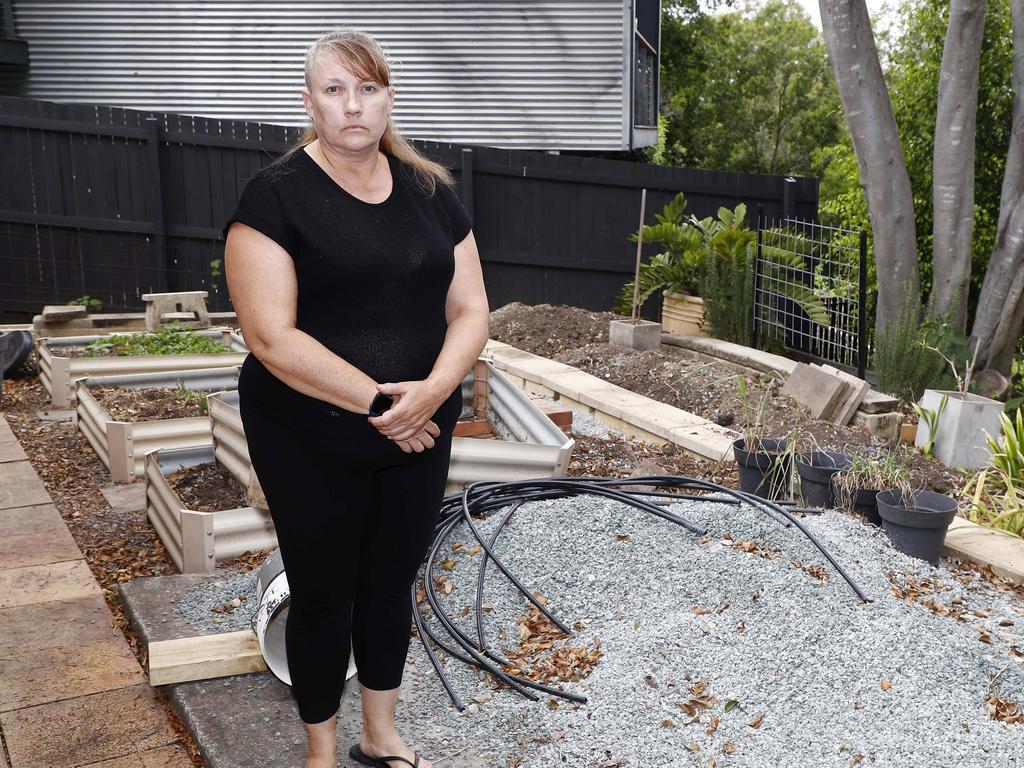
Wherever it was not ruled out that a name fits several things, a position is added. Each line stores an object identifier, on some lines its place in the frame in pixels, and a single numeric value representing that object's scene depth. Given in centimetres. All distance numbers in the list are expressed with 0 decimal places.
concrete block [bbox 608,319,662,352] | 788
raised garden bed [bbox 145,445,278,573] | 371
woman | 209
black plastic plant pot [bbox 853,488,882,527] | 409
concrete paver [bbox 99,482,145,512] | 473
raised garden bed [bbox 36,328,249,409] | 660
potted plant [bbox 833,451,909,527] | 409
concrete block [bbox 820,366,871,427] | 588
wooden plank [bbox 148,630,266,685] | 292
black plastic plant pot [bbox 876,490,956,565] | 374
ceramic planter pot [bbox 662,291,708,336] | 862
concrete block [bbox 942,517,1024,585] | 381
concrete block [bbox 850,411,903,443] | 583
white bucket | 288
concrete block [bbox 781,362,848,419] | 593
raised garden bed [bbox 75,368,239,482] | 502
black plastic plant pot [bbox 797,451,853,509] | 421
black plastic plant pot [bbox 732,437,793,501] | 439
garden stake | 786
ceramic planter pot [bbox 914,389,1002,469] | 532
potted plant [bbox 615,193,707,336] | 860
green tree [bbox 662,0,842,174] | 3091
